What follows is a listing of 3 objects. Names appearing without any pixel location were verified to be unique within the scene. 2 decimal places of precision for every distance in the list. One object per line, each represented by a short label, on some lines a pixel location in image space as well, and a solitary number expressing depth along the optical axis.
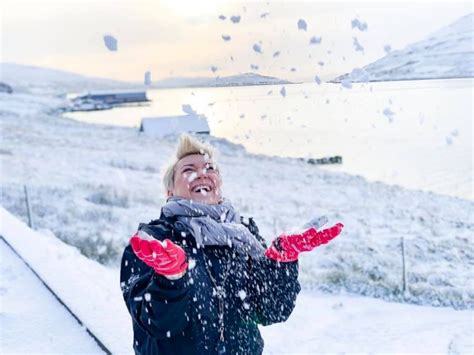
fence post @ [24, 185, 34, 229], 10.28
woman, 1.69
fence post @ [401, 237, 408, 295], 8.23
